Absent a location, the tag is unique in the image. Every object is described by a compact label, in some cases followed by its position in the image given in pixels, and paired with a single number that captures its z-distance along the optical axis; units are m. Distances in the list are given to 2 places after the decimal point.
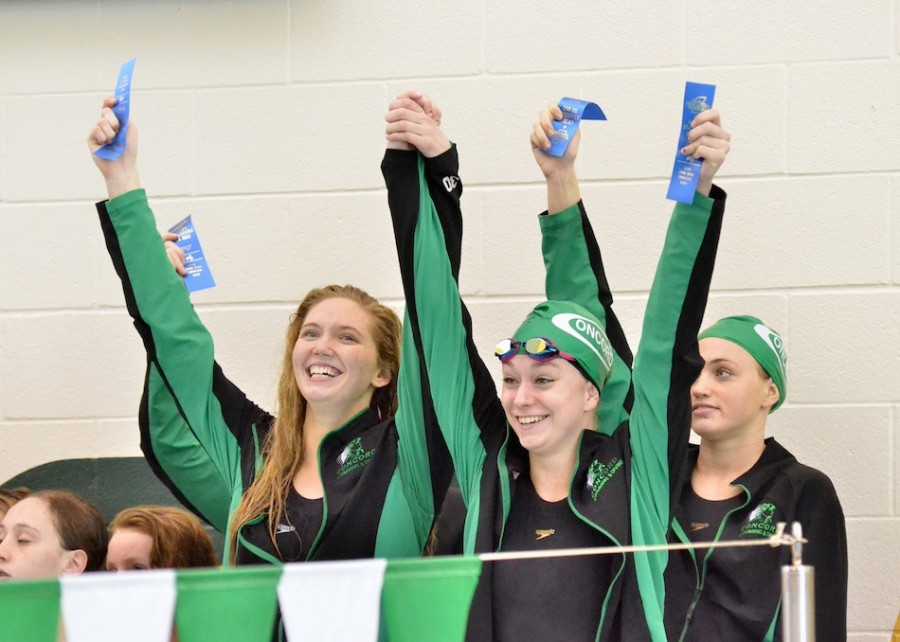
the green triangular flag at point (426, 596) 10.78
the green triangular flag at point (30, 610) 10.72
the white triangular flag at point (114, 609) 10.72
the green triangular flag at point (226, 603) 10.74
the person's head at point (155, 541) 11.47
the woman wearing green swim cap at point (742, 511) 11.39
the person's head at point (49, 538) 11.50
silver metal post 10.73
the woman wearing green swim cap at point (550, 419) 11.12
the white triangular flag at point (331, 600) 10.75
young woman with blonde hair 11.37
